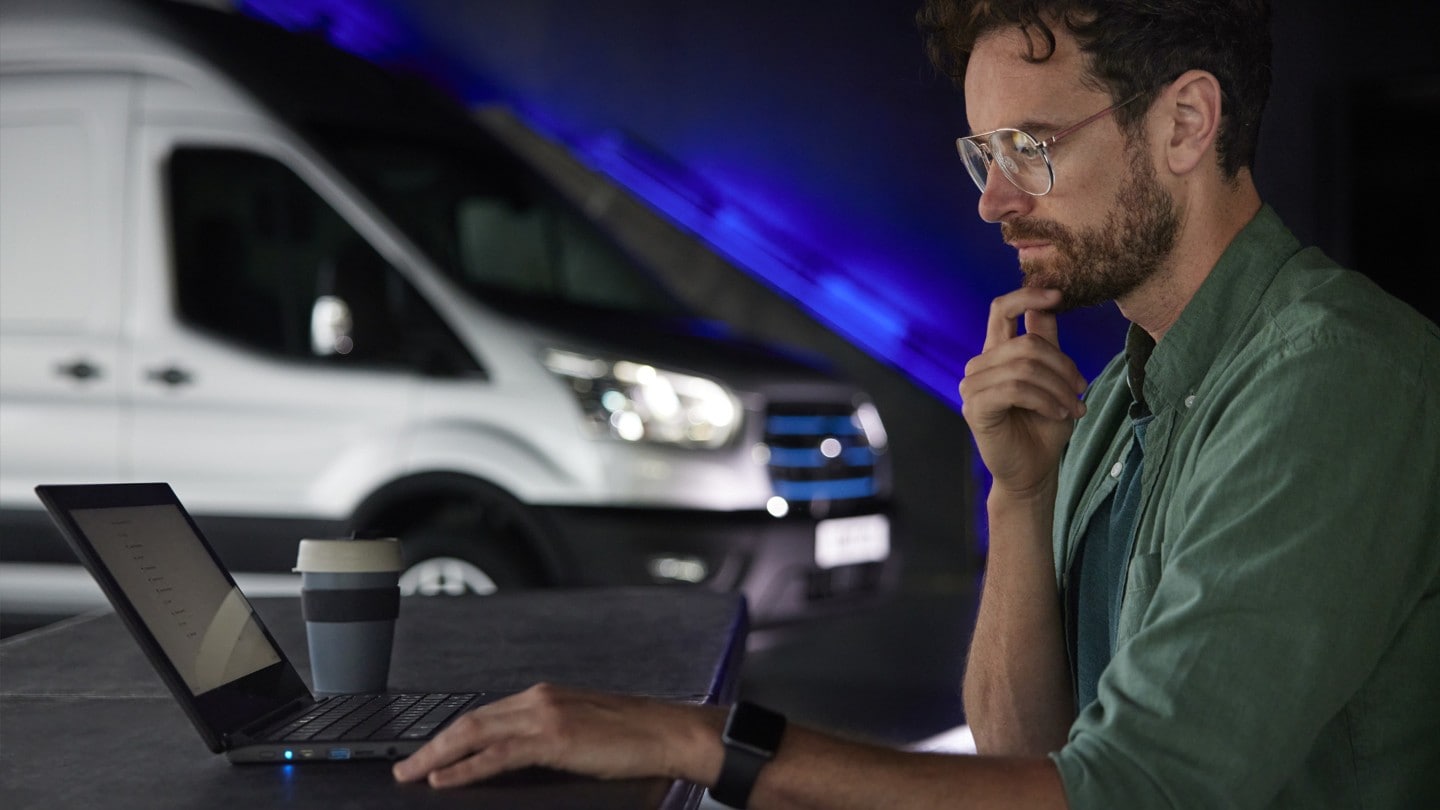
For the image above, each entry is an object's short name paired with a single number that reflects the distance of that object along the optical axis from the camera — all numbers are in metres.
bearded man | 1.03
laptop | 1.13
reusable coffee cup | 1.35
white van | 3.89
